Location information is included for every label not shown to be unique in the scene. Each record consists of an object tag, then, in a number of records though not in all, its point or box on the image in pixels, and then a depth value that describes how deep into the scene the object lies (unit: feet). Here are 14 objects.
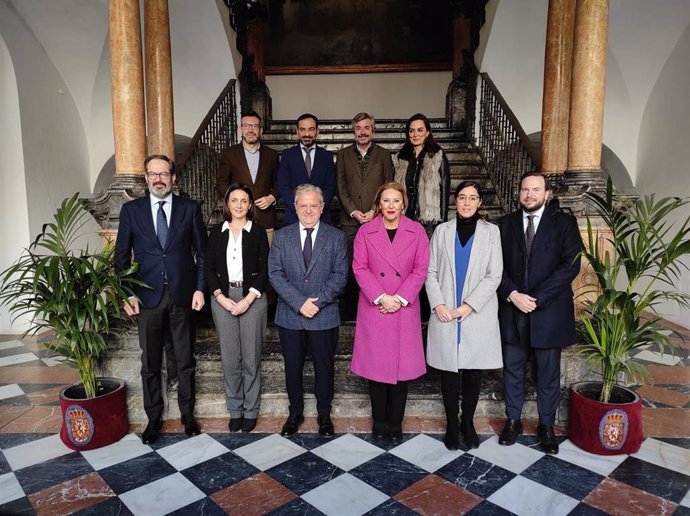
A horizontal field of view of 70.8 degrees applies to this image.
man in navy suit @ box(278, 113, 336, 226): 12.22
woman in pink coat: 9.22
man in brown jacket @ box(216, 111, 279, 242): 12.34
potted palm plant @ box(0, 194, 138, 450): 9.00
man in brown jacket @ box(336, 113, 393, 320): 11.78
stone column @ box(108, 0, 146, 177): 12.67
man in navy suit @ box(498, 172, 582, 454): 9.20
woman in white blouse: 9.84
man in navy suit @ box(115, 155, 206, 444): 9.68
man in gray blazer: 9.71
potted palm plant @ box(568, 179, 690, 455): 8.98
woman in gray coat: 9.14
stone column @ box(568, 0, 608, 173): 12.39
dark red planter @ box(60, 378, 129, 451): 9.50
